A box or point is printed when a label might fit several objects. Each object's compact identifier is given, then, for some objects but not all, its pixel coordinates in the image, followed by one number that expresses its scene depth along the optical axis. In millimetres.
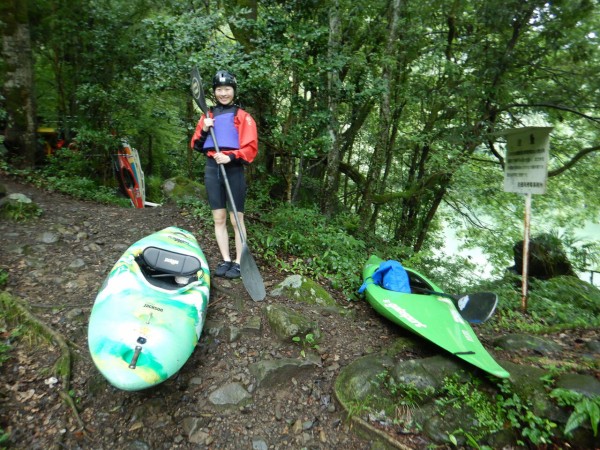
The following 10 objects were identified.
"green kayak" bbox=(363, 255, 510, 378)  2564
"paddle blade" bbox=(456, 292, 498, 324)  3354
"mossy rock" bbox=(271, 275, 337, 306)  3609
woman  3244
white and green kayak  1973
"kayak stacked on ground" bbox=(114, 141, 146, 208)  7199
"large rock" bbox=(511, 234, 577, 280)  7363
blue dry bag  3750
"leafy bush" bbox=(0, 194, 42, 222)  4008
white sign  4375
